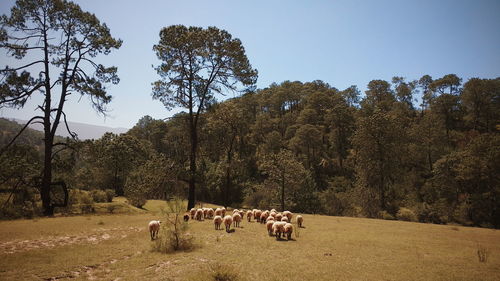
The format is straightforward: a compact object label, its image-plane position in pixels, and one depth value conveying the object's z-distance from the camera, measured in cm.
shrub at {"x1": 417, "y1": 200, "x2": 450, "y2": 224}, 3222
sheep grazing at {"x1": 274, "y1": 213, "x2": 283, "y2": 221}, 1699
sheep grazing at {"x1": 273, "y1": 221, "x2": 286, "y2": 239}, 1247
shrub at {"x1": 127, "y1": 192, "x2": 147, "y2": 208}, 2196
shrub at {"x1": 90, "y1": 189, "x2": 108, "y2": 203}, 2750
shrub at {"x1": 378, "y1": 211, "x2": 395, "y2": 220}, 2929
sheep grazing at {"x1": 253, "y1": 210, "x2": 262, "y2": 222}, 1894
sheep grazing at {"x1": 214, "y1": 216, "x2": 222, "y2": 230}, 1464
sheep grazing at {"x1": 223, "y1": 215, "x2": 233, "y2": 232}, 1412
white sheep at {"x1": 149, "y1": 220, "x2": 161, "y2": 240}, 1187
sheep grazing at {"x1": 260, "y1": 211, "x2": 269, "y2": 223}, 1781
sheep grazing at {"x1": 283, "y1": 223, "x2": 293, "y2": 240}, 1232
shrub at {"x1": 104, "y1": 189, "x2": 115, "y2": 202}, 2837
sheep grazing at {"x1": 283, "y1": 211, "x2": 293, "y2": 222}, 1773
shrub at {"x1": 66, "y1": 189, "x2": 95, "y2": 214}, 2077
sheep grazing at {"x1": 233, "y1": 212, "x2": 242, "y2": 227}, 1547
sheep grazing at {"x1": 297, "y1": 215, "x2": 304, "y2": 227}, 1630
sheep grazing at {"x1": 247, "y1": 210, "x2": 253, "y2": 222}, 1863
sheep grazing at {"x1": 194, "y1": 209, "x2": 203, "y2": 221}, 1796
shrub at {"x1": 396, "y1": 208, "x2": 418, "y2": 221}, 3094
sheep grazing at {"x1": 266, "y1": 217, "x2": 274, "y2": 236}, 1348
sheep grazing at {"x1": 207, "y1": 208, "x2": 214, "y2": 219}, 1889
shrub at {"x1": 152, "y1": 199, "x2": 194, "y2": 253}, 990
